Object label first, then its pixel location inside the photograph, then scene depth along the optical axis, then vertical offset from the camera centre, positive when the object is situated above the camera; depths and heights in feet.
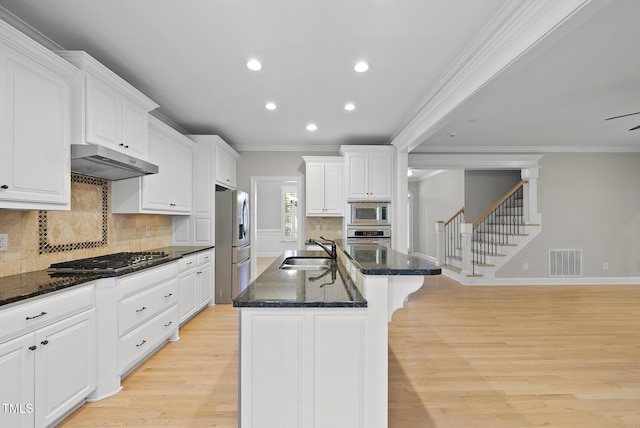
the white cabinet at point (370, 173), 15.88 +2.31
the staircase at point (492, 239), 19.11 -1.50
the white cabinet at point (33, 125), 5.51 +1.84
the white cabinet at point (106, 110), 7.13 +2.86
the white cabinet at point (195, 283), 11.02 -2.71
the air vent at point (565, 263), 18.93 -2.92
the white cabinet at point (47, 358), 4.80 -2.58
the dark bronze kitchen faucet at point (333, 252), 8.83 -1.08
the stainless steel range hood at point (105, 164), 7.06 +1.39
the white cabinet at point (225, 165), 14.62 +2.69
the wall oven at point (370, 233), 15.79 -0.87
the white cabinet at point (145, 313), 7.37 -2.71
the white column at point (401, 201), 15.43 +0.81
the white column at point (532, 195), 18.71 +1.38
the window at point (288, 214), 31.01 +0.25
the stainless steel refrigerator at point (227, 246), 14.53 -1.44
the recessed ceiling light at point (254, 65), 8.41 +4.34
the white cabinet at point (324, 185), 16.80 +1.77
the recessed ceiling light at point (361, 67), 8.50 +4.33
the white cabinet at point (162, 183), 9.91 +1.23
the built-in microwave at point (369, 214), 15.81 +0.13
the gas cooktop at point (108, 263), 7.07 -1.24
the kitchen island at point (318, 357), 4.81 -2.29
